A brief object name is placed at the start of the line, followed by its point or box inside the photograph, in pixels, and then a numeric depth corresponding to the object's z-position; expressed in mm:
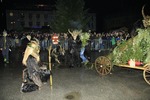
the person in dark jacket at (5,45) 8567
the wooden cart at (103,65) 6064
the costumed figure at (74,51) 7869
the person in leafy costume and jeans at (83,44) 7873
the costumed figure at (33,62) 4632
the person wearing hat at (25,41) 8426
